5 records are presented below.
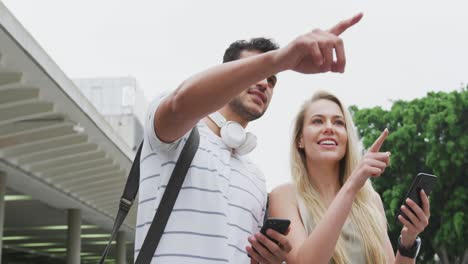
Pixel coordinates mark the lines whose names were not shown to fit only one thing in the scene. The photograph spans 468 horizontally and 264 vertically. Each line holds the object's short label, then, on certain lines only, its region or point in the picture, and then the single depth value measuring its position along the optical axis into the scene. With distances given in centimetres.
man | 186
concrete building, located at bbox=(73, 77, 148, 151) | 4000
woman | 256
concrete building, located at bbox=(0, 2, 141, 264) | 931
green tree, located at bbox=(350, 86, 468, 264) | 2233
